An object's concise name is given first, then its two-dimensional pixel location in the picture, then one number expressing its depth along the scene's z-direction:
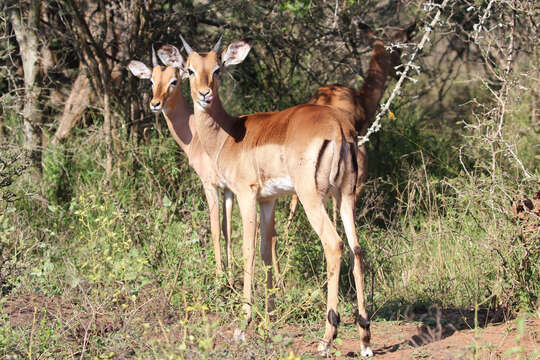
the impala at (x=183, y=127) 11.23
